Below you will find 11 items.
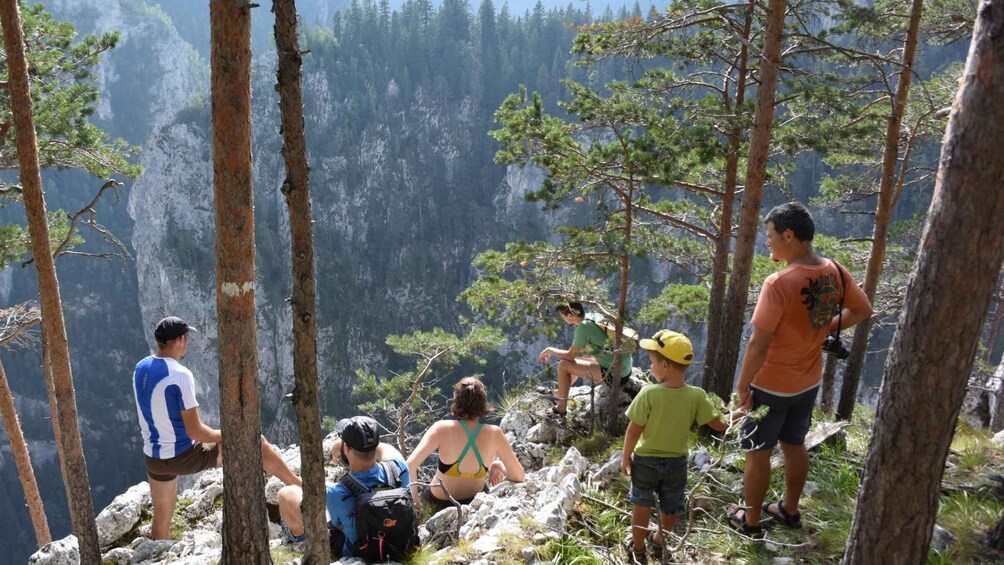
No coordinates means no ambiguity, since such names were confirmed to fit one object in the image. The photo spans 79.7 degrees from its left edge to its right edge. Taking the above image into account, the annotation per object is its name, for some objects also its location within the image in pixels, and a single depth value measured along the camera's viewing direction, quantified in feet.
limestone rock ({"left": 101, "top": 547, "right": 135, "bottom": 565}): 13.41
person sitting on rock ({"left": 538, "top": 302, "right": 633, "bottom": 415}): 18.62
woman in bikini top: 12.01
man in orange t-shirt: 8.77
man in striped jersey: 11.50
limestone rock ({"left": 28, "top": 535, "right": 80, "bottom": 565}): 13.47
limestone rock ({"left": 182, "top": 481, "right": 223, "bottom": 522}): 15.98
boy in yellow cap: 8.98
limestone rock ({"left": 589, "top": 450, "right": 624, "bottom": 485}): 13.10
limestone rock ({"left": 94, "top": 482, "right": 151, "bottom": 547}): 14.98
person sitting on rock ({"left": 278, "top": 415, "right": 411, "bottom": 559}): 10.12
